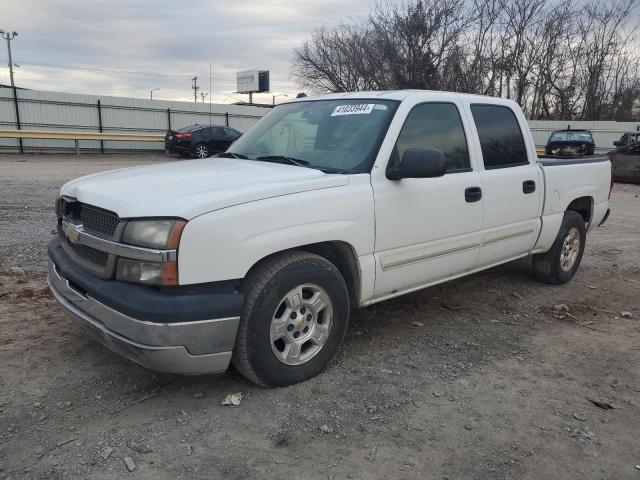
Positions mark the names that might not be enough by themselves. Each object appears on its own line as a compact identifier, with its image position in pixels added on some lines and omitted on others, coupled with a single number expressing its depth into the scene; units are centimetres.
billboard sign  5334
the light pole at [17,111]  2340
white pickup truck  286
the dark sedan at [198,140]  2314
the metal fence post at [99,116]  2744
